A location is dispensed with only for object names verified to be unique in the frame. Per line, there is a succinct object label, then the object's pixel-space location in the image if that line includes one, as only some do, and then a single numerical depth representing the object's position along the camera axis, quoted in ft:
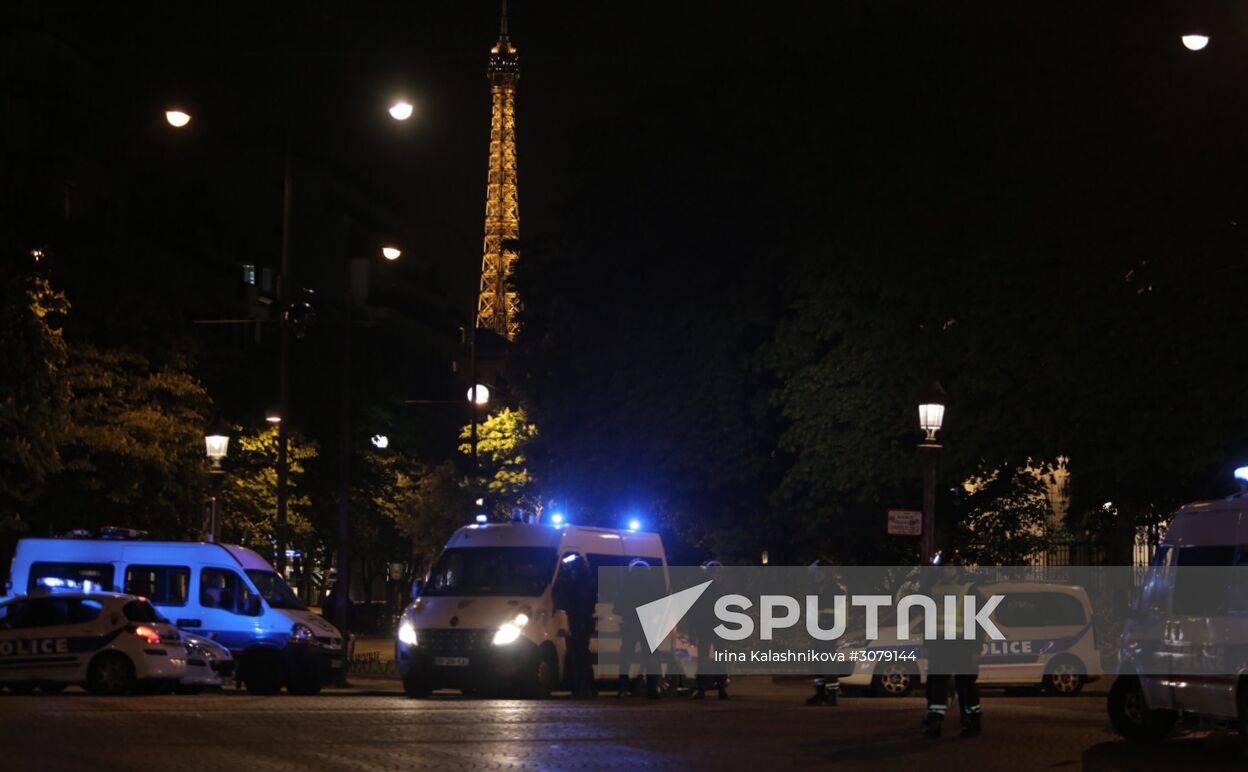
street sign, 95.66
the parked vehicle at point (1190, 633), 56.24
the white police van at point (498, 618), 84.48
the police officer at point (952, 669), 61.11
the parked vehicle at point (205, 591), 97.35
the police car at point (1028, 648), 102.27
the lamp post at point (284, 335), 104.99
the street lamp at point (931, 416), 100.07
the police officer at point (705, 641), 93.61
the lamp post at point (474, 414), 147.95
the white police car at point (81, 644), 82.79
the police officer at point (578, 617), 86.84
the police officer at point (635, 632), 89.30
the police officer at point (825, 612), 89.76
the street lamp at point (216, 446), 116.16
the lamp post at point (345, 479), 113.29
